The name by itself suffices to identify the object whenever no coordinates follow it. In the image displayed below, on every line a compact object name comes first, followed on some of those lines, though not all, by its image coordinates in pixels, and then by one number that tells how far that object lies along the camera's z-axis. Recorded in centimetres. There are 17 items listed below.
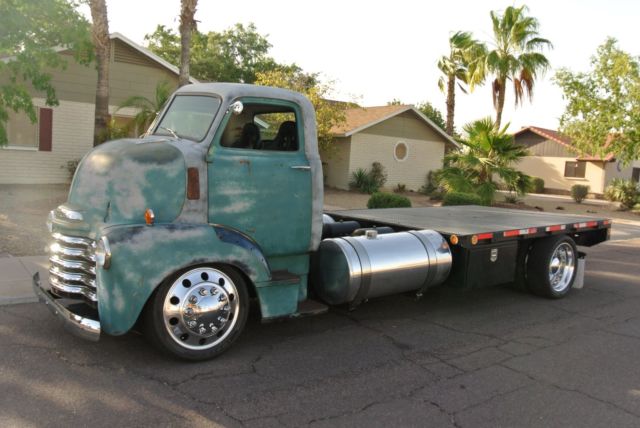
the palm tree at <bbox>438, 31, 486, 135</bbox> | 2608
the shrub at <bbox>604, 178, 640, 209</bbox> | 2478
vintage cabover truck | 439
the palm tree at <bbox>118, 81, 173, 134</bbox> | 1642
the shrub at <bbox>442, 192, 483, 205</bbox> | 1451
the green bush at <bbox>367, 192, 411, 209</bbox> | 1338
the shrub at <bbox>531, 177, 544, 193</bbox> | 3672
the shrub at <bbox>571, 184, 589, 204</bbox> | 2858
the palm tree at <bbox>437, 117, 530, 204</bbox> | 1848
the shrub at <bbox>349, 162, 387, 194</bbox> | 2542
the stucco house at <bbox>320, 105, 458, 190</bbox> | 2595
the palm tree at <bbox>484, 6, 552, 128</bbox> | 2469
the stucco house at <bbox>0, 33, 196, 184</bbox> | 1811
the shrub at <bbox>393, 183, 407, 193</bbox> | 2772
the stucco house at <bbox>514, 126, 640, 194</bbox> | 3516
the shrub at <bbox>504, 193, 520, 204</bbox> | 2252
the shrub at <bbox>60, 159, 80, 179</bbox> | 1870
